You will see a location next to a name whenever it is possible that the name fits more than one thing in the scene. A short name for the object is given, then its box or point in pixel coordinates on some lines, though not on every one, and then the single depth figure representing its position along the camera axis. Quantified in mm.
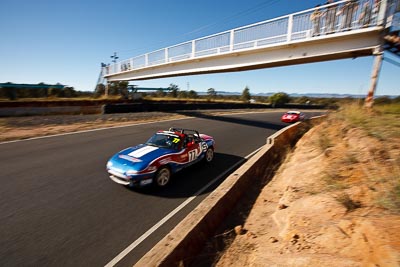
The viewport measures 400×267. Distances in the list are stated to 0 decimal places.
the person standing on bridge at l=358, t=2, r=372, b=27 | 9829
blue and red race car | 5449
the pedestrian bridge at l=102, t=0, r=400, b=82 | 9898
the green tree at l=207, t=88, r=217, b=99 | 84938
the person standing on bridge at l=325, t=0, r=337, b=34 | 10495
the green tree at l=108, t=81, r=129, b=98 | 47162
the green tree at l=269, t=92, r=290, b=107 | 58094
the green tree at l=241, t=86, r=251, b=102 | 69500
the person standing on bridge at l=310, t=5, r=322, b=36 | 10823
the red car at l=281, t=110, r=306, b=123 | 20703
